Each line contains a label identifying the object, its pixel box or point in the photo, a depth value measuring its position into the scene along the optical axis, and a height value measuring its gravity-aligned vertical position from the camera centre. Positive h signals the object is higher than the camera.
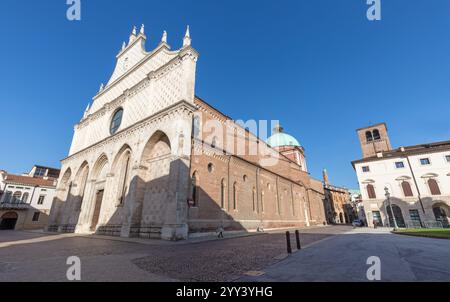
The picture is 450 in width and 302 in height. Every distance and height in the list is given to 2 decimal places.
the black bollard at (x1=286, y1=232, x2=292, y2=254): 7.23 -0.89
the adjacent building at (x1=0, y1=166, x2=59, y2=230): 31.86 +3.11
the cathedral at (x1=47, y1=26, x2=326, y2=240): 15.46 +5.24
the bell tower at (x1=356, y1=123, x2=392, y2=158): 36.50 +14.01
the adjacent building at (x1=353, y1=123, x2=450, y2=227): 26.17 +4.50
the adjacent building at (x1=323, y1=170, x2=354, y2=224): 54.53 +4.10
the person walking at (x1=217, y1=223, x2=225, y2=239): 14.79 -0.99
